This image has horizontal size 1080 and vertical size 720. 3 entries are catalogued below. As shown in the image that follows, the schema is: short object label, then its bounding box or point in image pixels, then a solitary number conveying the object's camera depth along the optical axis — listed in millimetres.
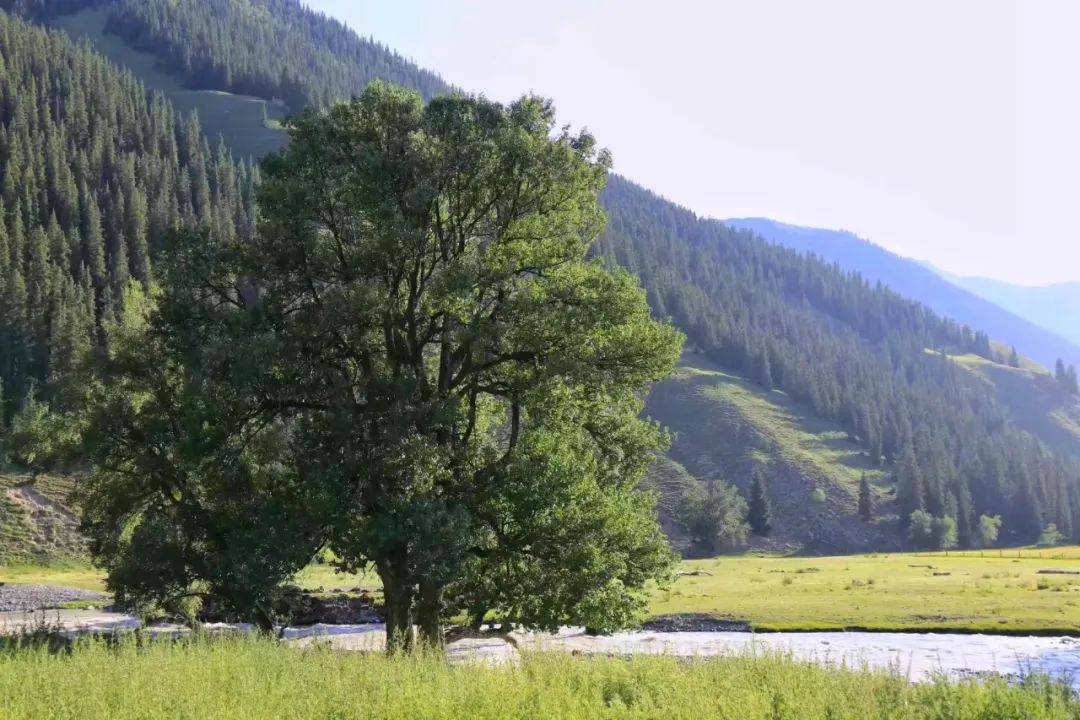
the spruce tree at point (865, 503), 186638
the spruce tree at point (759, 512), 169125
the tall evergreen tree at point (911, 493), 193750
